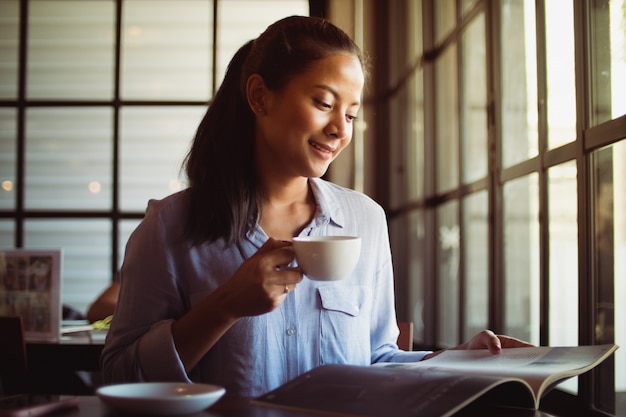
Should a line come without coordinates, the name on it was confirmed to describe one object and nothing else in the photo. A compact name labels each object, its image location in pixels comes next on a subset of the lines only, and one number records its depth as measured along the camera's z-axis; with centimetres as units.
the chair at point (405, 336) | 185
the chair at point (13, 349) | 198
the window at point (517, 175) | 155
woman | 123
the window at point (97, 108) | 445
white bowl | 84
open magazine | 82
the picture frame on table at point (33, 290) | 223
